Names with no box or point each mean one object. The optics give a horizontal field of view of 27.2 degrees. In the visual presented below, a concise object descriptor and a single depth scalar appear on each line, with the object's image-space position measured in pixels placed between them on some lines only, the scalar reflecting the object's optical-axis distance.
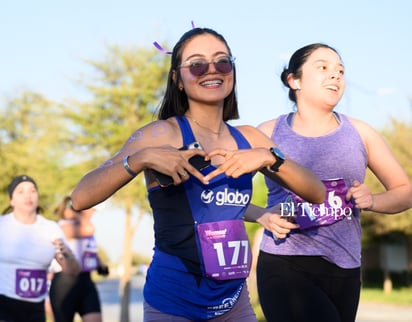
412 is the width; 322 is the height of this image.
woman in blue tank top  3.50
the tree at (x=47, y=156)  25.34
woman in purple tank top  4.78
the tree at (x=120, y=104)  24.27
